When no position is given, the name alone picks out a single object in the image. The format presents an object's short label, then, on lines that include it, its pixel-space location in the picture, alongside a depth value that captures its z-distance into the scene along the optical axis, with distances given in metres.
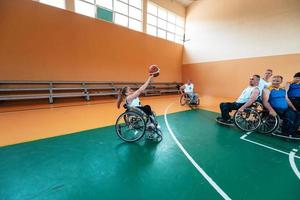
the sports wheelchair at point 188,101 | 5.60
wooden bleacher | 4.73
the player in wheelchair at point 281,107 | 2.78
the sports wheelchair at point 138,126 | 2.41
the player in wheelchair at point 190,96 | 5.53
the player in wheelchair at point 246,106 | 2.96
